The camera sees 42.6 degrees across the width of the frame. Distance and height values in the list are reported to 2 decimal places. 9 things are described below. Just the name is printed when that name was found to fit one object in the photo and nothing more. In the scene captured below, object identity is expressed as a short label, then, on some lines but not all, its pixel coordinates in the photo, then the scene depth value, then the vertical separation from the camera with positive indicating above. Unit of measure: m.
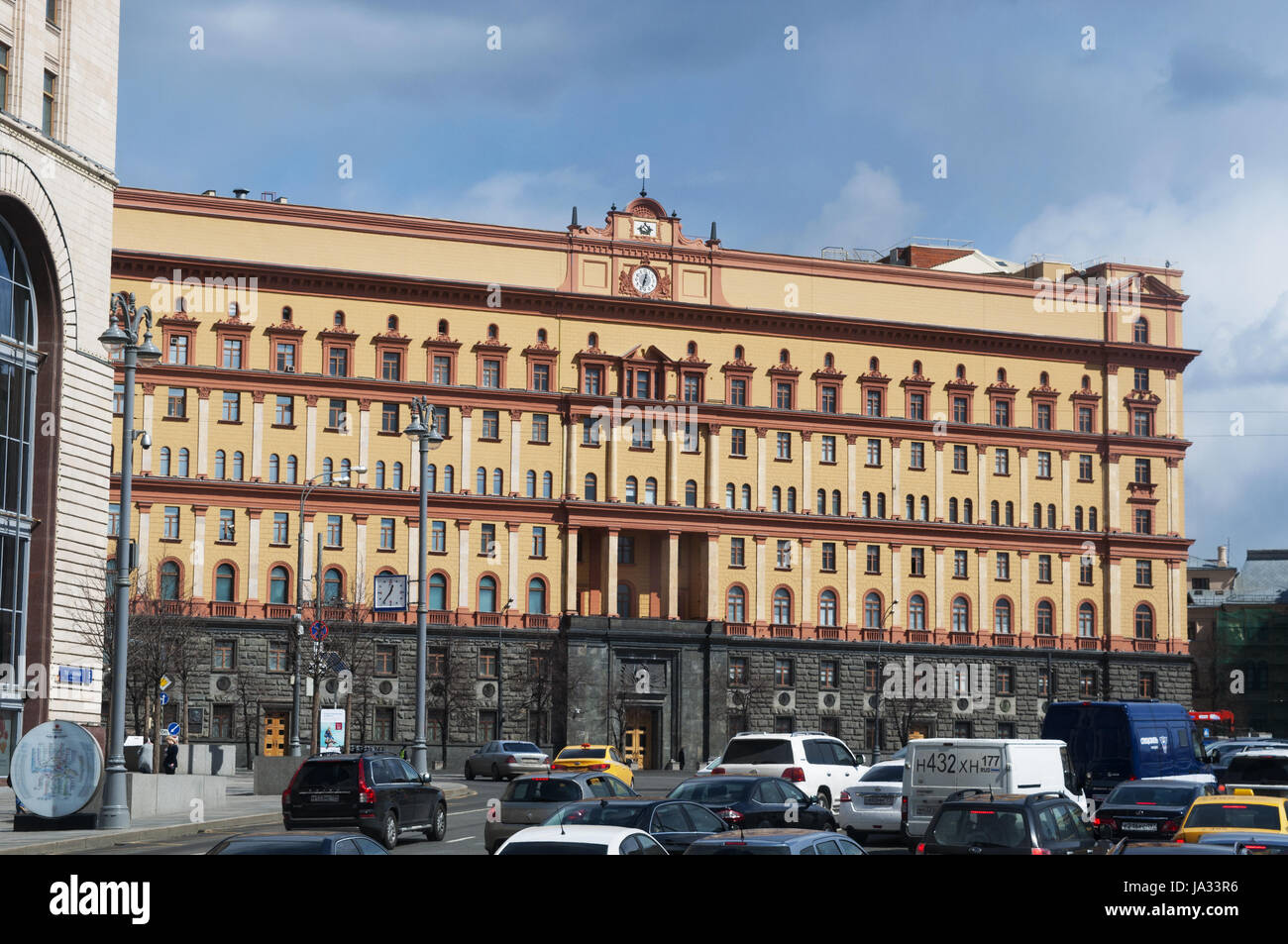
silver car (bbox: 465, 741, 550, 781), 61.66 -4.50
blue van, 37.97 -2.29
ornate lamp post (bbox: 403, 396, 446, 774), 44.62 +3.94
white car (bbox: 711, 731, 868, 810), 37.19 -2.74
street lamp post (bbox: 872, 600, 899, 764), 81.61 -5.10
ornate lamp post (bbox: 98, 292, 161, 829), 32.50 +0.87
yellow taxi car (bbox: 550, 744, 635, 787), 45.31 -3.44
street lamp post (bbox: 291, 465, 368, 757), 51.62 -1.56
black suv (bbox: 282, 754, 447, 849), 29.72 -2.84
